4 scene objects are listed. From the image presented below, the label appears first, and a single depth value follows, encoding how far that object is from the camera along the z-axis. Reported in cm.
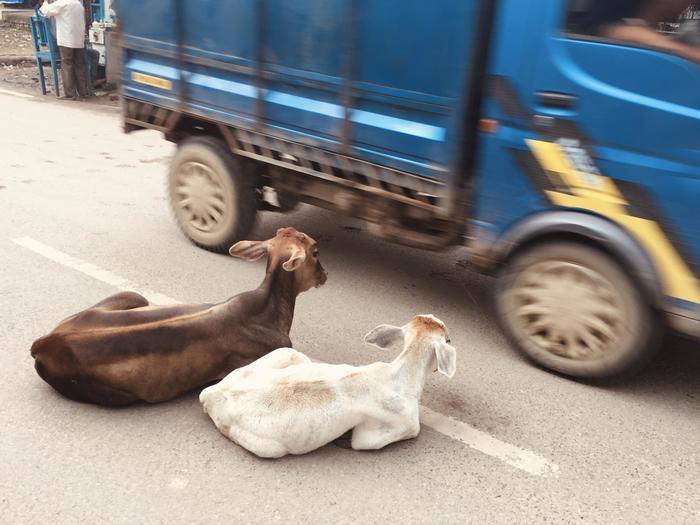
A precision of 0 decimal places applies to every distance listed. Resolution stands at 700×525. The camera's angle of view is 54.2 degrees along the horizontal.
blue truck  329
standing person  1141
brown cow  316
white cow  296
